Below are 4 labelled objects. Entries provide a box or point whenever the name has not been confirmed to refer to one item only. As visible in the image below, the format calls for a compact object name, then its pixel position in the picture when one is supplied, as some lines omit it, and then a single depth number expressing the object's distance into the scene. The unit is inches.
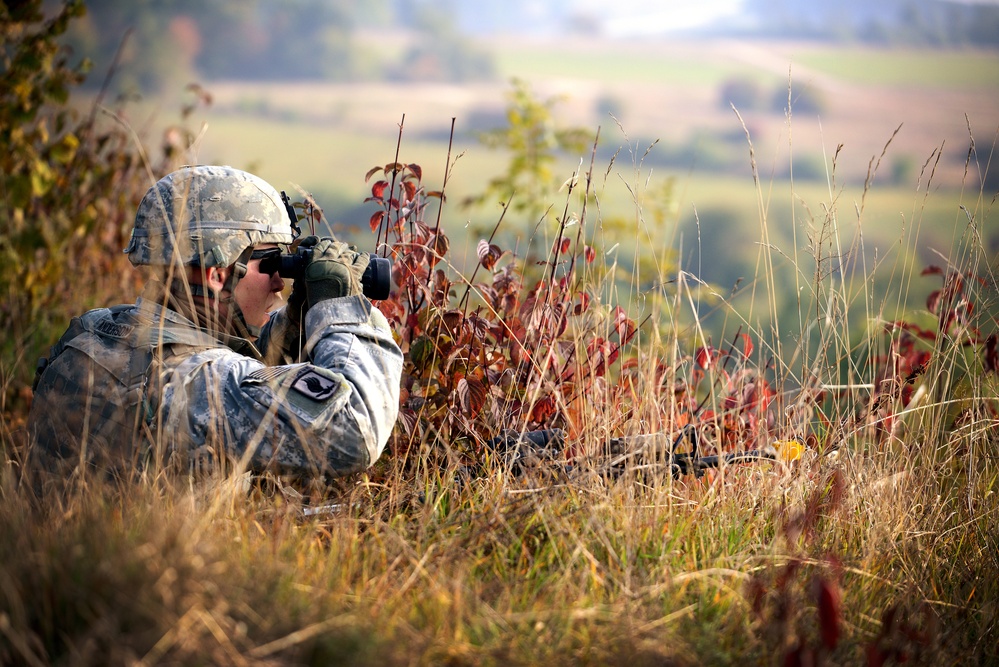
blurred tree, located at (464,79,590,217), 550.6
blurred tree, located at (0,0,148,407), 344.5
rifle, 203.0
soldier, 177.5
